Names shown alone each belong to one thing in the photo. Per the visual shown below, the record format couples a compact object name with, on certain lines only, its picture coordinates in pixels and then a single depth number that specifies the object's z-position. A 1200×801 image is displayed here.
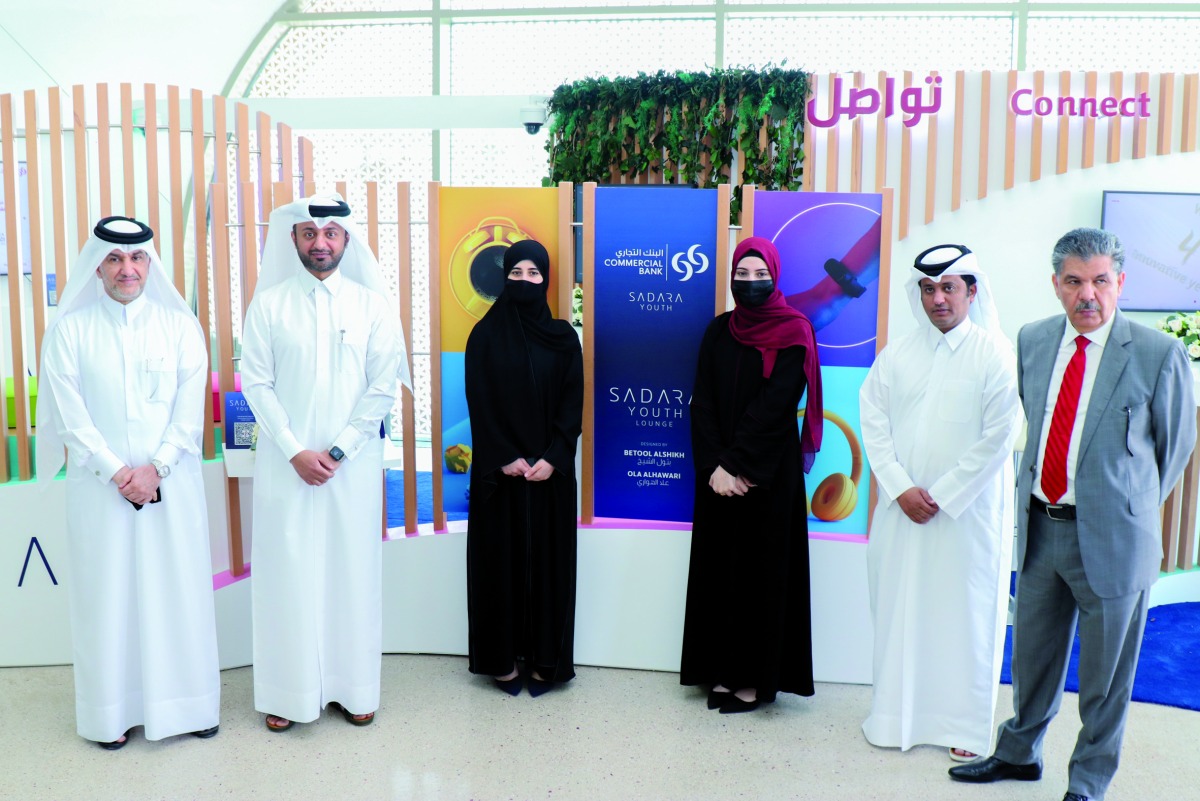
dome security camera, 7.87
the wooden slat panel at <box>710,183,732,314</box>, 3.95
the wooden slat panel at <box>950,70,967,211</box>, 6.48
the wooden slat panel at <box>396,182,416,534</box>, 4.10
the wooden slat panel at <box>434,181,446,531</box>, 4.08
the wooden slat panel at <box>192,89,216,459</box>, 4.06
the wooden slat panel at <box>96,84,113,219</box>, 3.99
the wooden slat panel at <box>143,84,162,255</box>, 4.00
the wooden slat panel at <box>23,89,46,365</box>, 4.00
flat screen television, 6.52
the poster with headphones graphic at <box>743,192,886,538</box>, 3.90
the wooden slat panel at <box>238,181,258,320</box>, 4.01
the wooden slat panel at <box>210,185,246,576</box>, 4.07
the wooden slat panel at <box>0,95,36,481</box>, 3.97
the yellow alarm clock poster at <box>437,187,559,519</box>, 4.04
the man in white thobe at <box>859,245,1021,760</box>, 3.19
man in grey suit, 2.73
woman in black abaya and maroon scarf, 3.56
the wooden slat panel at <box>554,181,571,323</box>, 3.97
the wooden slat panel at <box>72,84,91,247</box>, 4.04
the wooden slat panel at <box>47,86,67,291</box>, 3.95
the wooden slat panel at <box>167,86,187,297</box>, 4.05
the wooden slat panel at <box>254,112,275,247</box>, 4.20
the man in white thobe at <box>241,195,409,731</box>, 3.49
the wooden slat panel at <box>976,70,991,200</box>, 6.49
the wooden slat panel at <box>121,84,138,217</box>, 4.02
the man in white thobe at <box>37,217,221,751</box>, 3.31
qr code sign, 3.72
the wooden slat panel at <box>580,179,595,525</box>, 4.00
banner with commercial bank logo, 3.99
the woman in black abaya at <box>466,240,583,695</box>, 3.76
